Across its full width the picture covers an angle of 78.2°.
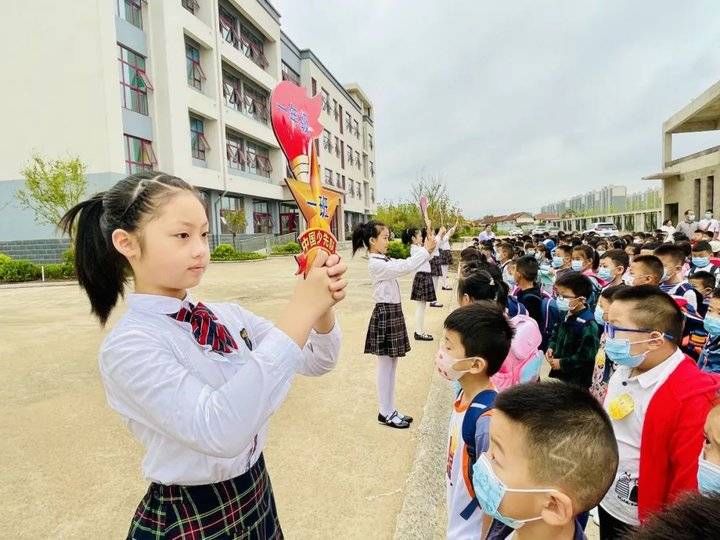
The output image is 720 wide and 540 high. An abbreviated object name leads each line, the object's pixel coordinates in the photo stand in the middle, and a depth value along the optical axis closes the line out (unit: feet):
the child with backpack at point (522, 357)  8.38
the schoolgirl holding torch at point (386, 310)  11.67
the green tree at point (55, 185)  48.93
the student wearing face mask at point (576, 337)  10.25
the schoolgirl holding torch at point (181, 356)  2.77
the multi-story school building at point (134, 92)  53.06
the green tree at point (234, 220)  71.67
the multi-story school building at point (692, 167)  63.26
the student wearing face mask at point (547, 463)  3.68
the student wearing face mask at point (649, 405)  5.03
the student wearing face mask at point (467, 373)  5.53
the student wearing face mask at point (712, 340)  8.70
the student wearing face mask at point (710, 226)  34.61
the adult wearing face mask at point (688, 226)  39.11
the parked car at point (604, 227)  108.29
